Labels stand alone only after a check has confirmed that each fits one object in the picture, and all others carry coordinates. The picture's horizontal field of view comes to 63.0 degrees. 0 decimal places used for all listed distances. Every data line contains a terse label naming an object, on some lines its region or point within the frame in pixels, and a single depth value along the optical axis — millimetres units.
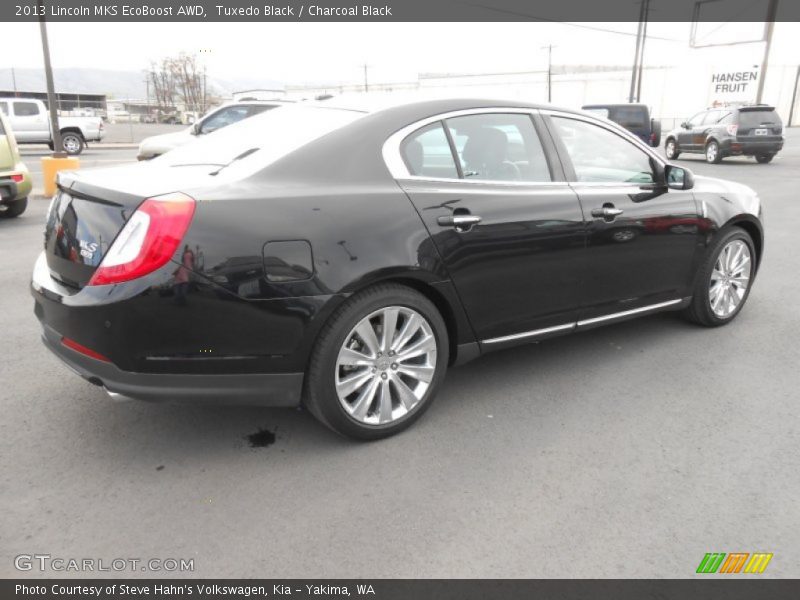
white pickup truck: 23188
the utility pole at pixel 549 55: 58375
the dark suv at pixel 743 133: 19656
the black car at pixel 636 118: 20719
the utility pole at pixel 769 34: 34094
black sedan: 2672
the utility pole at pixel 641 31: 37641
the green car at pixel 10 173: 8586
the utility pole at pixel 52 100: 11531
